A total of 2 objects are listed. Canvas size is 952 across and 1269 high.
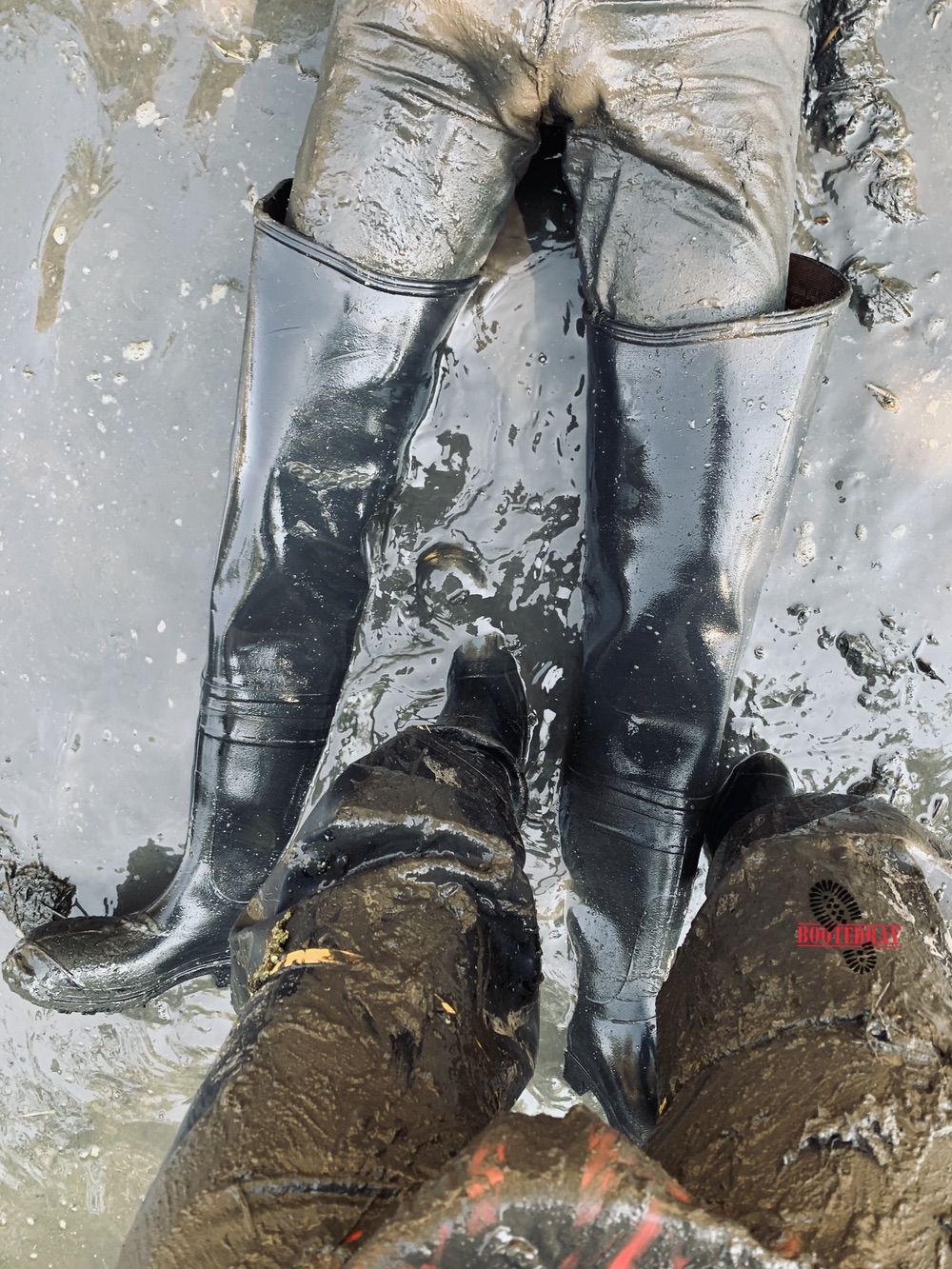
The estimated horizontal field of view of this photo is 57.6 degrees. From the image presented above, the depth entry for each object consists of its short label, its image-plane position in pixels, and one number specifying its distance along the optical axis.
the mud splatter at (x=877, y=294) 1.59
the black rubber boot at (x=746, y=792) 1.46
